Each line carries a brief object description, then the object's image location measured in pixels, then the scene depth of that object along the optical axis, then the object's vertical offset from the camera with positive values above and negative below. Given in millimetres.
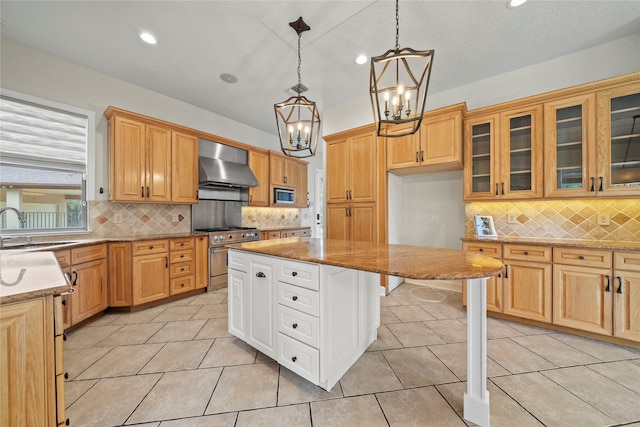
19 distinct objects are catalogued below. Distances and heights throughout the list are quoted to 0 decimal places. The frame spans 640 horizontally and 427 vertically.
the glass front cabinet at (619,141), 2178 +675
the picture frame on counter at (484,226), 2842 -184
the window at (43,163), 2482 +567
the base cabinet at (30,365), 838 -580
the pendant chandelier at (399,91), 1339 +803
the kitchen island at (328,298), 1285 -619
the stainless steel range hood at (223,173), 3703 +659
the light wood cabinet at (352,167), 3392 +691
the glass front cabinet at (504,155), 2549 +657
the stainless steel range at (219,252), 3535 -613
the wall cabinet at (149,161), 2883 +694
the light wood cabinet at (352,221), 3371 -145
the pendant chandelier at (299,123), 1937 +779
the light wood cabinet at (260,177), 4461 +710
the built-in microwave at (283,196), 4855 +338
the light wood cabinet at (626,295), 1973 -717
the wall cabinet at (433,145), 2818 +856
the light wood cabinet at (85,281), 2244 -731
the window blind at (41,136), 2486 +879
